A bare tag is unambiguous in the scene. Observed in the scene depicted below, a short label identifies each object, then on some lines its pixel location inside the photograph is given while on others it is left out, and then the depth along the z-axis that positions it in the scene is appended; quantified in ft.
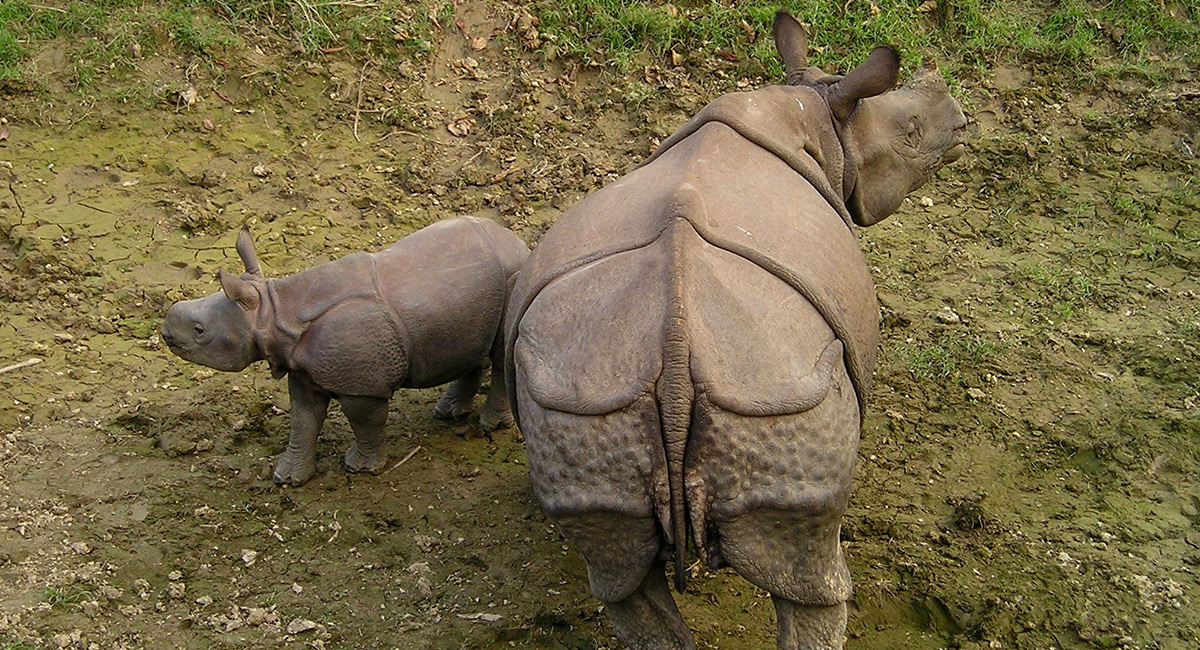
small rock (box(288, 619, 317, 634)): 15.96
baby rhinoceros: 17.81
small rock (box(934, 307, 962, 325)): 22.67
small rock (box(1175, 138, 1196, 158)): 27.22
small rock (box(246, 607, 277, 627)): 16.10
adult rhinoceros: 11.68
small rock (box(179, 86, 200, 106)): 26.76
